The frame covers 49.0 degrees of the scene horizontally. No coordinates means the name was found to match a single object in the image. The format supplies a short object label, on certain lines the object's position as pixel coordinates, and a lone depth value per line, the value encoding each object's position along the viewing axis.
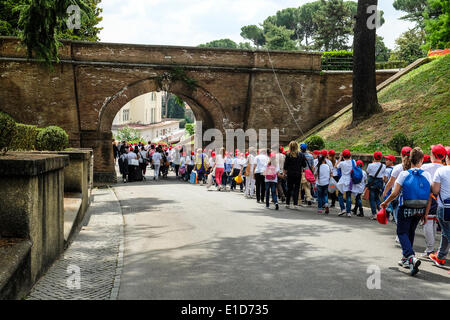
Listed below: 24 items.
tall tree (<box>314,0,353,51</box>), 60.50
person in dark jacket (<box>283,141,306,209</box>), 13.34
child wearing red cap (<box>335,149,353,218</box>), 12.55
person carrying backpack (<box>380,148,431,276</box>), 6.70
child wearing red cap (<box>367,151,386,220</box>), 12.18
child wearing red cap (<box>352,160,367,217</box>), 12.50
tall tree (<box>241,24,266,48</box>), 92.19
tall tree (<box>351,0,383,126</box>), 20.47
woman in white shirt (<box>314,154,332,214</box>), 13.03
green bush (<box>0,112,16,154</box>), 6.66
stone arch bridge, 23.83
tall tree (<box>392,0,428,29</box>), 62.13
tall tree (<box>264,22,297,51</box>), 70.88
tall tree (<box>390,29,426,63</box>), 49.44
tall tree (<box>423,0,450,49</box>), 37.84
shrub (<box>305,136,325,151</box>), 19.09
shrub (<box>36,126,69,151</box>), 12.38
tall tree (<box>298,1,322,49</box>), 85.94
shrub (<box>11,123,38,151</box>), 12.64
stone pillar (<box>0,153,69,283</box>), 5.26
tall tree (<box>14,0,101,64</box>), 12.59
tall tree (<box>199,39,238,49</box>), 106.01
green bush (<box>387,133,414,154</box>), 15.14
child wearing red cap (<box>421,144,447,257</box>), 7.53
